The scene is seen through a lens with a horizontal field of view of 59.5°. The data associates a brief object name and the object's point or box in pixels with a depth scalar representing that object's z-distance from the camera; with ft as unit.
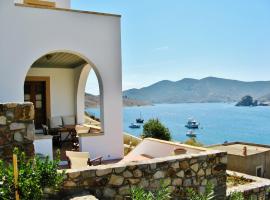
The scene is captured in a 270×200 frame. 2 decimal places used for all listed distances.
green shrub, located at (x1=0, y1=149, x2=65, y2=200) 9.25
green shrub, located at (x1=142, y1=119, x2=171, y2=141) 35.71
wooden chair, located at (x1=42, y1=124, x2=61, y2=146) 28.04
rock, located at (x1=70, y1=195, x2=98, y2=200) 11.25
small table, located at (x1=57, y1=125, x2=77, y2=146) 28.23
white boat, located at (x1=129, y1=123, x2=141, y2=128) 213.56
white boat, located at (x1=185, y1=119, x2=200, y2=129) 222.00
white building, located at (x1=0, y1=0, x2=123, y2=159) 20.85
